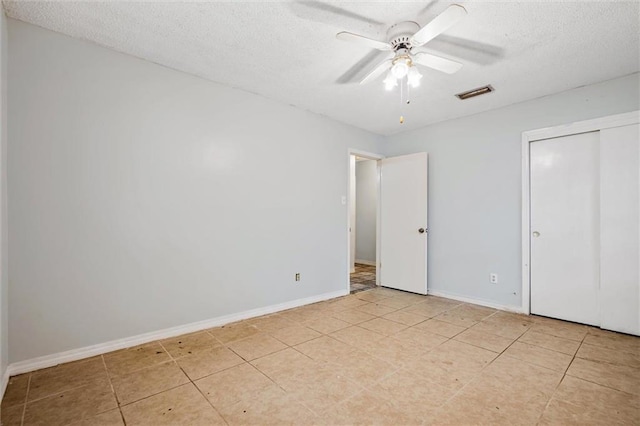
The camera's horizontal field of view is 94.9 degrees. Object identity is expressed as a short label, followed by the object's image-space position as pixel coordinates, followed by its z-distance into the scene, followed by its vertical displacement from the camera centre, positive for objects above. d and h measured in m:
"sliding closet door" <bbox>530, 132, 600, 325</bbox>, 3.09 -0.18
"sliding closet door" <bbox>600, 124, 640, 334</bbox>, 2.83 -0.17
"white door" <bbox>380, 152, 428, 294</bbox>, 4.34 -0.18
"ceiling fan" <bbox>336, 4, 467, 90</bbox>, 1.90 +1.13
